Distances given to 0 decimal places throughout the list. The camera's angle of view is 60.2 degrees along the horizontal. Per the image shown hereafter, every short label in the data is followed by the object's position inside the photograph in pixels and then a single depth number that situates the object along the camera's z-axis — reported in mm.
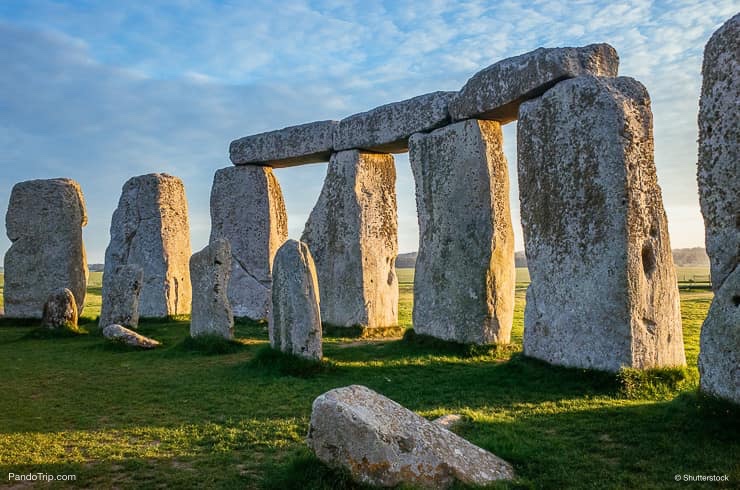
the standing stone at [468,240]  10328
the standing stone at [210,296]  11680
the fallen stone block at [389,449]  4211
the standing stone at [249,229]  15609
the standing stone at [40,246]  16578
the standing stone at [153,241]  16844
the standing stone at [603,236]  7406
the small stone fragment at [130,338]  11852
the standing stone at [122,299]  13945
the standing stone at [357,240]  13398
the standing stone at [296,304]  8984
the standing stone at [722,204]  5379
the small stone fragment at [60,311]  14188
